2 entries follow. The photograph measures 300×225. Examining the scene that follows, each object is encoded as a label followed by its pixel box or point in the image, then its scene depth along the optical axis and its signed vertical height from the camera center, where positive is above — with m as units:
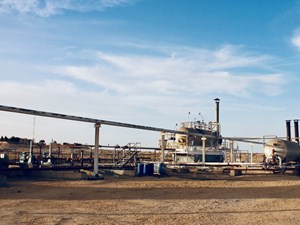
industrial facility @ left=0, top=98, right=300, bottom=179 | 22.06 +0.26
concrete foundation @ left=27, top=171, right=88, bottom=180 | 21.11 -1.00
